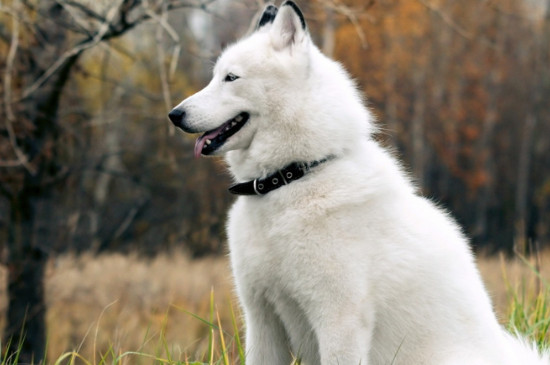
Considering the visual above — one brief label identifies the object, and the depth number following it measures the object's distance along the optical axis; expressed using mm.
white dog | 5562
